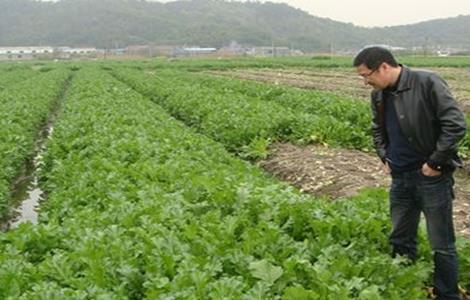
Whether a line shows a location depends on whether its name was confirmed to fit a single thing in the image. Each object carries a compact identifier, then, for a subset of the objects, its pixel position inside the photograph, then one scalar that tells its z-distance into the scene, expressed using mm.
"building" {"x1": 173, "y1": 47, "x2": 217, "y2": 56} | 120750
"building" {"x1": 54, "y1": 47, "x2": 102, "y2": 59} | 118300
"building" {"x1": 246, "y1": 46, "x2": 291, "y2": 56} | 135062
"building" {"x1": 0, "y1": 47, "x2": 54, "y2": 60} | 121344
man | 4676
